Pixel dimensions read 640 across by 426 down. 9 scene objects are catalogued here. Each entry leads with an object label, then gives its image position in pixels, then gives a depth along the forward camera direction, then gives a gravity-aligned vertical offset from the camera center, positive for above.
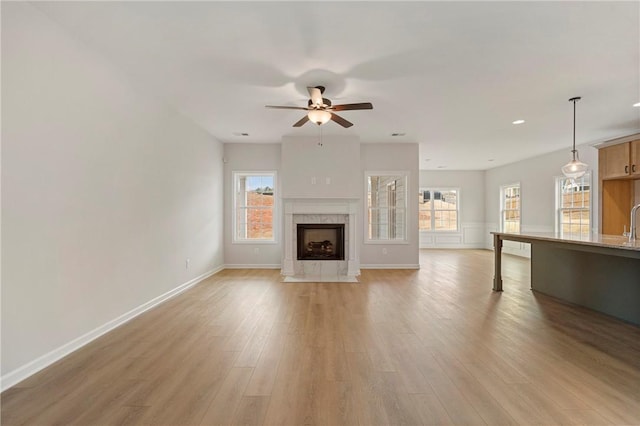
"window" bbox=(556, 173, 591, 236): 6.73 +0.21
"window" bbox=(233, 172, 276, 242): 6.50 +0.20
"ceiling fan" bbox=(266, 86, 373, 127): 3.31 +1.21
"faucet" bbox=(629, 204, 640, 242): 3.03 -0.20
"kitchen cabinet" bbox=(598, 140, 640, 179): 4.86 +0.91
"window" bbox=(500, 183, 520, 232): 8.80 +0.20
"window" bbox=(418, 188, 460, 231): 10.31 +0.17
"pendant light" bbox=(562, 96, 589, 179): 3.90 +0.60
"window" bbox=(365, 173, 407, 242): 6.57 +0.18
